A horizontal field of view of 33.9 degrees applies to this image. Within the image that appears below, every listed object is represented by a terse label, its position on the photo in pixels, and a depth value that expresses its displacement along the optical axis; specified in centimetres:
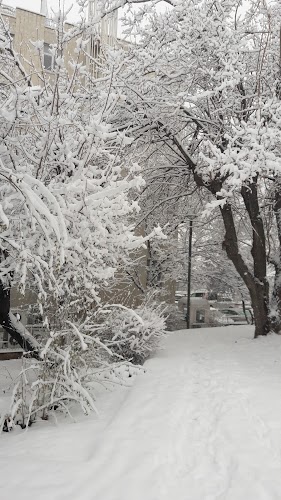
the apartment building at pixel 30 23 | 1728
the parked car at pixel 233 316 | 2666
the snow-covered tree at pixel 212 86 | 785
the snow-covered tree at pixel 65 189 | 518
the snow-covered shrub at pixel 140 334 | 857
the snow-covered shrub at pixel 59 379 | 545
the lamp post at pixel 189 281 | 1950
